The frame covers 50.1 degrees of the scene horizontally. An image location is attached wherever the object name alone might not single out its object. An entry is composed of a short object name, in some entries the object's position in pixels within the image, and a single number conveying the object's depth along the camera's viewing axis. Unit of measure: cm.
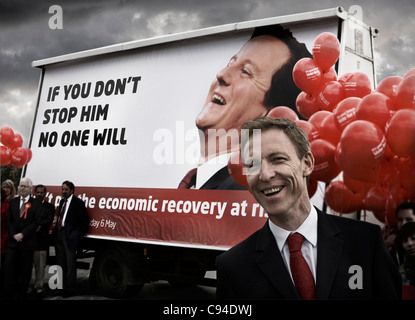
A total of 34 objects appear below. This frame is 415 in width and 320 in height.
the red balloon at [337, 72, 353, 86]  359
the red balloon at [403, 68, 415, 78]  301
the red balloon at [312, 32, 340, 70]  366
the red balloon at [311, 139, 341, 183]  329
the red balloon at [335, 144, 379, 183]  308
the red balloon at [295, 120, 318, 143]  338
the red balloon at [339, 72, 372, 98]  345
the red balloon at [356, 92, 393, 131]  302
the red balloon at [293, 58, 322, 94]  364
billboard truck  417
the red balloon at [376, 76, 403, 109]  310
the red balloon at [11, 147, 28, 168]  584
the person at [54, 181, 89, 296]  535
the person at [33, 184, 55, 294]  537
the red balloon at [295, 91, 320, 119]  371
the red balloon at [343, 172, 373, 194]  325
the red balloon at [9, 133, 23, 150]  570
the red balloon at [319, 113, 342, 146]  333
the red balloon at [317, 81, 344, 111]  352
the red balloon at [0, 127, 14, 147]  528
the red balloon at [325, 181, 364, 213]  334
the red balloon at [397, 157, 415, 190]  299
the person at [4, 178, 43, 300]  511
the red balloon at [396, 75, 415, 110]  294
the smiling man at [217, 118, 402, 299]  171
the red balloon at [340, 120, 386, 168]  295
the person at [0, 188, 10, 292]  520
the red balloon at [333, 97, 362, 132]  320
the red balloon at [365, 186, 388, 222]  314
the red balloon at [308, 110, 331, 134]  342
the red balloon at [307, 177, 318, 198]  348
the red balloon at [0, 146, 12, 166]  569
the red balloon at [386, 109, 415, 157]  290
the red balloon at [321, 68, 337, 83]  363
